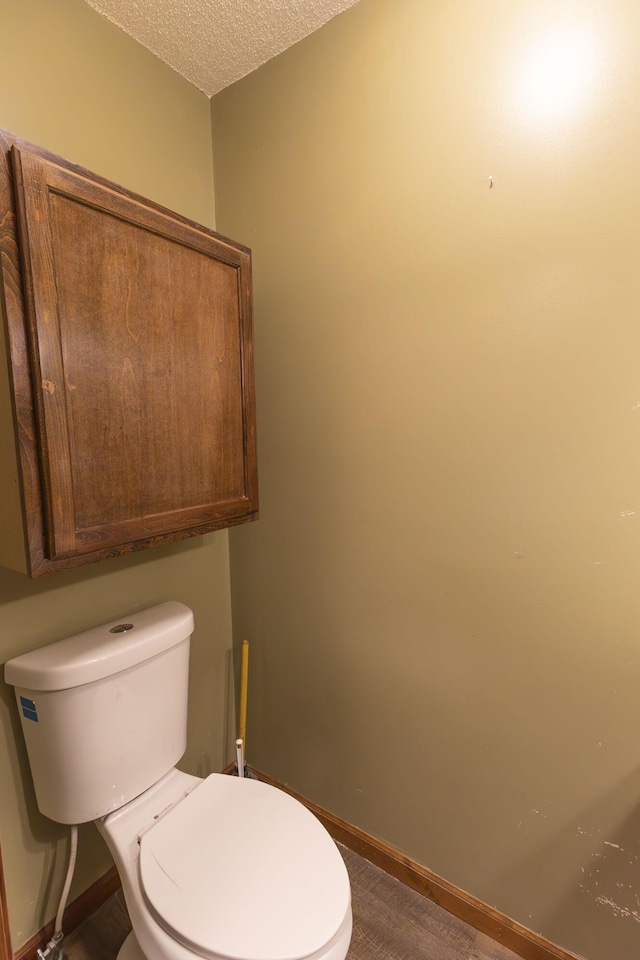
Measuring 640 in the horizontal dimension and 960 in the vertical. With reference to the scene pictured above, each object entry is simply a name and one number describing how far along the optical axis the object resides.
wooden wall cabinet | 0.82
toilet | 0.85
